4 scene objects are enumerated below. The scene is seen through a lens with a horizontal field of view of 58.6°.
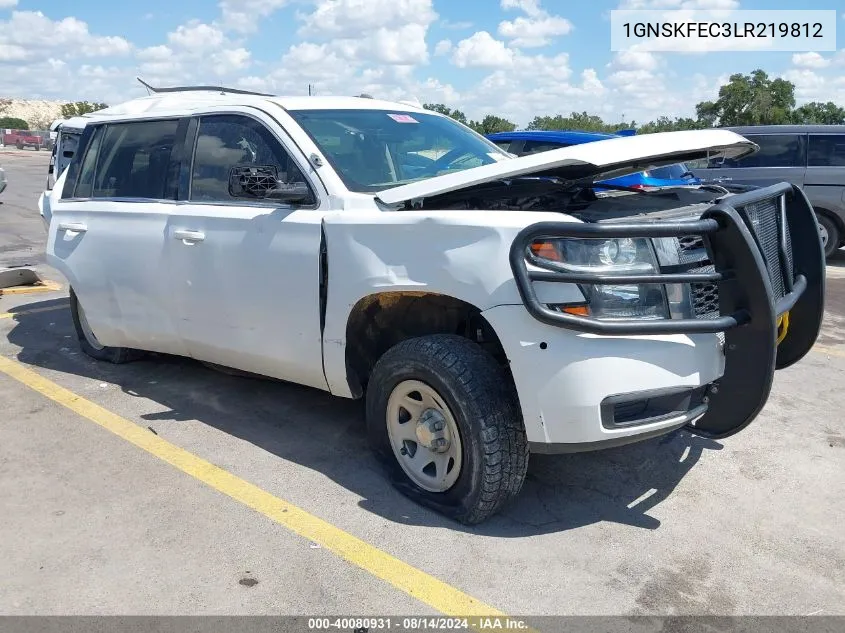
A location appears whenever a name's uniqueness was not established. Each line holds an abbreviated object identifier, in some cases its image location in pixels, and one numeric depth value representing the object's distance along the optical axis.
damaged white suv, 2.98
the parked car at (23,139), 62.47
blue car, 9.26
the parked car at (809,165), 10.51
